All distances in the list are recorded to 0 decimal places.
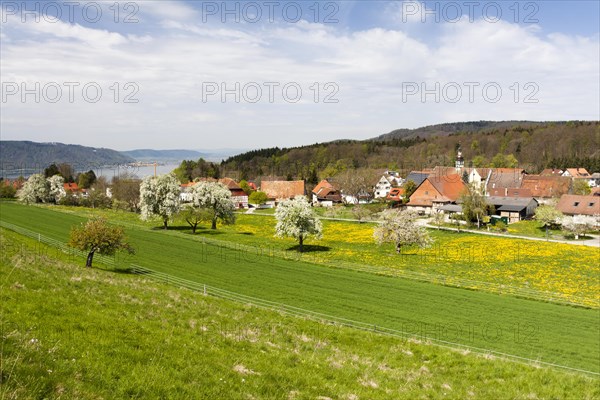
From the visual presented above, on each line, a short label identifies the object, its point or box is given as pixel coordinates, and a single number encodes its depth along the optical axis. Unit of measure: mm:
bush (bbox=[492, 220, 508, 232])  74250
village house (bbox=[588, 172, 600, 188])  148125
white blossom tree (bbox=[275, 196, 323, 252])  58219
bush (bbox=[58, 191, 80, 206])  116438
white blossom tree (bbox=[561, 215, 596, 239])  67188
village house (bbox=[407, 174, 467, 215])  97250
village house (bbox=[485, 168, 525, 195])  114275
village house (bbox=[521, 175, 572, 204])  106006
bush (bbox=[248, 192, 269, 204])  119562
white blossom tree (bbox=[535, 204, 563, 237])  73125
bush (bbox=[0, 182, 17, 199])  125938
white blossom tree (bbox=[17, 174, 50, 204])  109250
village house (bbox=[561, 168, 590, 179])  154750
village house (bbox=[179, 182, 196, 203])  76950
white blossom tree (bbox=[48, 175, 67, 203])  116875
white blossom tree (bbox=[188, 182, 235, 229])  74438
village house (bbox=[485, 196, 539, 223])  85812
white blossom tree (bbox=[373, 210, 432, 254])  57844
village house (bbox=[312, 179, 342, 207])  125869
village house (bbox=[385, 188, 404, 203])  116688
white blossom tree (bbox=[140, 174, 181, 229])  71638
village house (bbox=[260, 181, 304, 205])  130625
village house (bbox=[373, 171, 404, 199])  139075
